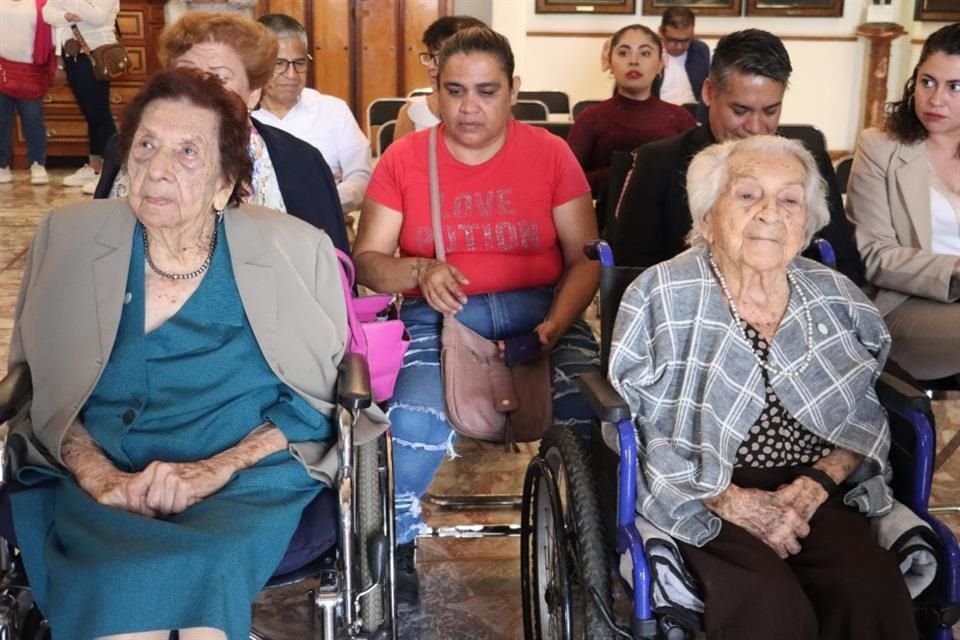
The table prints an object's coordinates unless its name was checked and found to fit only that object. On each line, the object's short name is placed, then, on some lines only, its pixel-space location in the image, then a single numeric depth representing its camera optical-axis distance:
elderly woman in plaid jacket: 1.85
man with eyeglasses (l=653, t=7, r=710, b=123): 7.02
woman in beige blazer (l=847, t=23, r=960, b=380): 2.66
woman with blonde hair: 2.57
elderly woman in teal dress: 1.84
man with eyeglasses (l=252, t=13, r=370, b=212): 3.53
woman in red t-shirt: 2.64
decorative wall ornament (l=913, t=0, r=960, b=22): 9.52
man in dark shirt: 2.67
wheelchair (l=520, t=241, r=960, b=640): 1.79
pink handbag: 2.16
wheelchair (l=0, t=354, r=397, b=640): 1.83
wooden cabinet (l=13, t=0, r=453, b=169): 9.60
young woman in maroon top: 4.18
